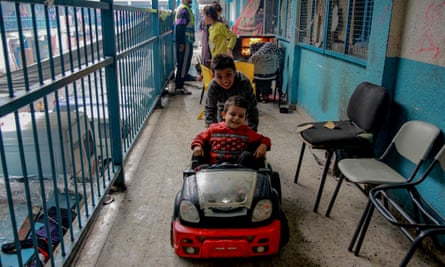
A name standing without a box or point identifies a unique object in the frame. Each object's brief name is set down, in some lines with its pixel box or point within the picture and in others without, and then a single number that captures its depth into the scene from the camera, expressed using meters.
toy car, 1.95
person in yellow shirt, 5.75
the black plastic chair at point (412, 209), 1.66
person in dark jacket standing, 6.71
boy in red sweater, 2.42
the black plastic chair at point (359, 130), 2.70
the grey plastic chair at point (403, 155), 2.20
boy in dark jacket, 2.96
